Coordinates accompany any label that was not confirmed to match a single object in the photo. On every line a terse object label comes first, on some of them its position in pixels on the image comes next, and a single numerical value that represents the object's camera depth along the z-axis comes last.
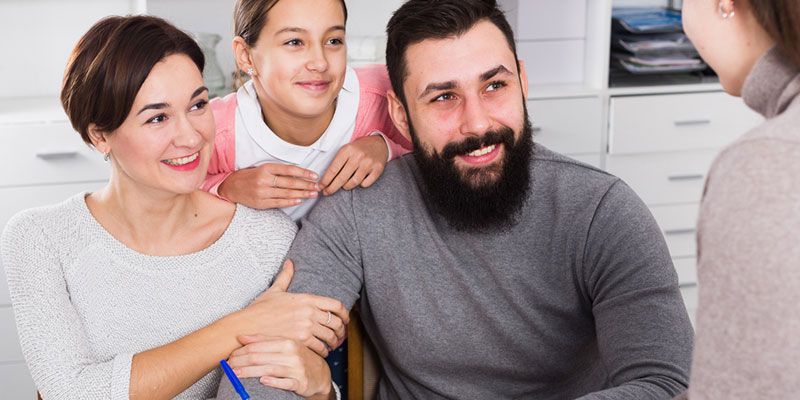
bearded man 1.54
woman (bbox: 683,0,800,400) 0.71
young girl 1.68
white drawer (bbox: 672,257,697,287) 3.37
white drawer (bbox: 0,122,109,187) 2.83
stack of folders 3.21
